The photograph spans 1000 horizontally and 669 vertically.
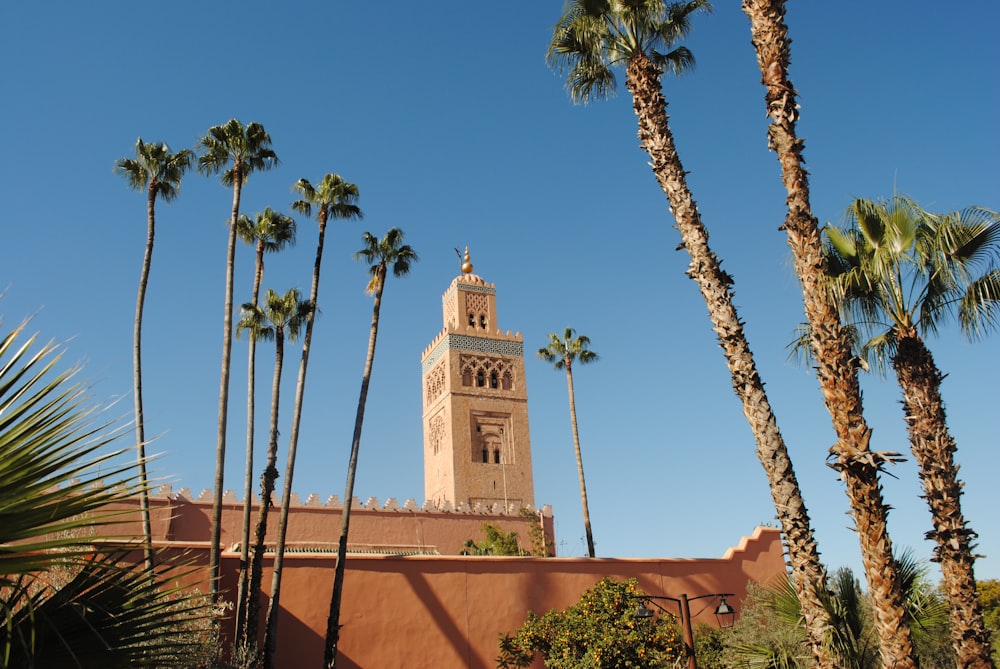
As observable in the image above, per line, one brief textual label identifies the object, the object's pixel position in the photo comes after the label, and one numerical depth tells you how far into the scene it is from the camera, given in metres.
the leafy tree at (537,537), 30.05
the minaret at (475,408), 37.44
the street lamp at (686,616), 13.01
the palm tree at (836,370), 7.07
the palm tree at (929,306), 9.94
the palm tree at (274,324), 17.67
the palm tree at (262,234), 19.44
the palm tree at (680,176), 7.22
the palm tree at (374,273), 18.14
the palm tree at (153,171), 18.23
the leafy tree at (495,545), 26.83
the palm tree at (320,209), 18.22
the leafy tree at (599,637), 14.01
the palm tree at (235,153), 18.94
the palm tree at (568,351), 29.09
